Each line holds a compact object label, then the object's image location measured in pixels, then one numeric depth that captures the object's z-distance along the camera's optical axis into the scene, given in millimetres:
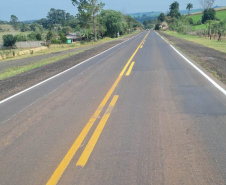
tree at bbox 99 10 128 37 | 73250
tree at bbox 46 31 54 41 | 64012
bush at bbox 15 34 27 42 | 63016
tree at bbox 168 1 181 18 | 185650
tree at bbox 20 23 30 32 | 142300
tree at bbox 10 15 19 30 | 183750
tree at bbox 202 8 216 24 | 113719
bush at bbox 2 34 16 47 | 56906
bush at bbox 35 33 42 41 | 68812
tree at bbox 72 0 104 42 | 54438
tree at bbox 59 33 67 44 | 64625
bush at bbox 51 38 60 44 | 61125
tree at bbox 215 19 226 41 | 39759
